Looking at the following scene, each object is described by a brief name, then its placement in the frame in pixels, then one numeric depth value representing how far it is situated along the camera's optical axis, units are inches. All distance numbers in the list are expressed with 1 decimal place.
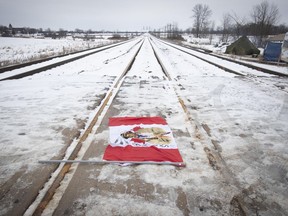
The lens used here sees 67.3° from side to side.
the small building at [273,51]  630.0
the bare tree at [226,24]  2256.4
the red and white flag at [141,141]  136.9
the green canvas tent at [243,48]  850.1
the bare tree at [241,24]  1328.4
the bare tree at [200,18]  3705.7
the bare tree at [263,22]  1317.7
